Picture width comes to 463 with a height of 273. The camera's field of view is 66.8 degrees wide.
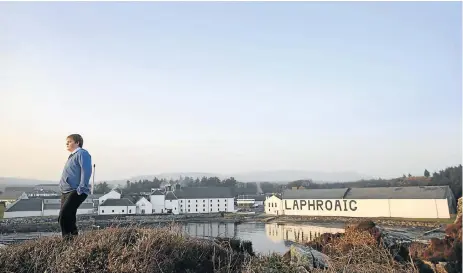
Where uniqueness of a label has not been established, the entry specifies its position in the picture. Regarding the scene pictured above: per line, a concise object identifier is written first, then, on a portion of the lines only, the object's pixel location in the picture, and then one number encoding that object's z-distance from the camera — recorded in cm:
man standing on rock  430
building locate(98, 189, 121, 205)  6021
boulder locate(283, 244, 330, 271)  390
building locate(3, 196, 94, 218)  5447
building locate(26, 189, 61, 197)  8744
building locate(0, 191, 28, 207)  8019
